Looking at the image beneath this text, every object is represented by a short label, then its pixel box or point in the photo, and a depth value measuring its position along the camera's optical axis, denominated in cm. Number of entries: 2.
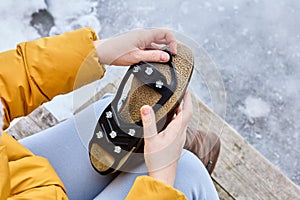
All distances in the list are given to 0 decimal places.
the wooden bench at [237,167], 140
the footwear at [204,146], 121
